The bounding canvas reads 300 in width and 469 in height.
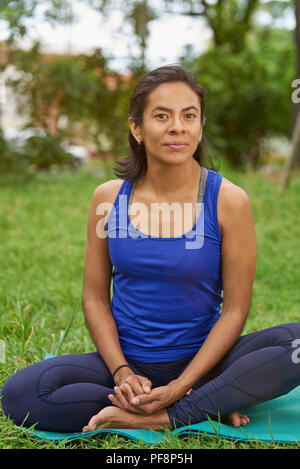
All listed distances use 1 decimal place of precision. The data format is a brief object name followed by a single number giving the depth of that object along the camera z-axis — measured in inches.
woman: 89.8
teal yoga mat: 88.5
